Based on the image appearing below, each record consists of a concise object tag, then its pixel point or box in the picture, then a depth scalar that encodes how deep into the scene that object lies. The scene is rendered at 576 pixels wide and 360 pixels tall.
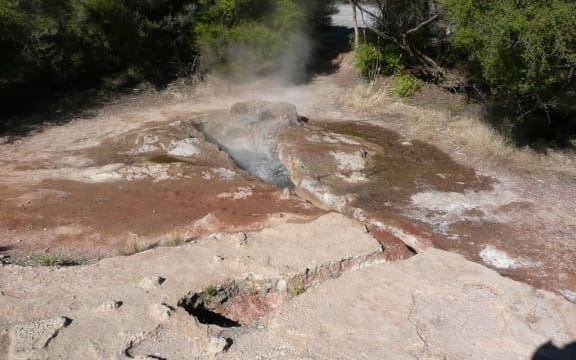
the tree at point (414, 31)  12.82
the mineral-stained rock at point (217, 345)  3.91
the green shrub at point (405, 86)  12.68
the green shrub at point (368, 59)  13.23
